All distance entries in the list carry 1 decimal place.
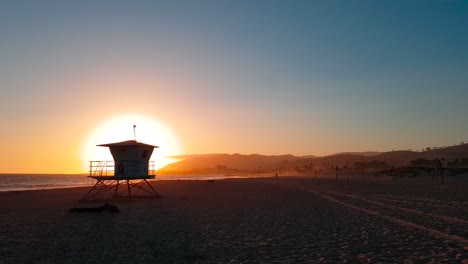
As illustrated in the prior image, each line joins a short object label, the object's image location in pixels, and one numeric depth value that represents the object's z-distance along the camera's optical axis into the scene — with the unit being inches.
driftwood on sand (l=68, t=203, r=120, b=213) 851.4
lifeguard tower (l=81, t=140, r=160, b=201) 1190.3
